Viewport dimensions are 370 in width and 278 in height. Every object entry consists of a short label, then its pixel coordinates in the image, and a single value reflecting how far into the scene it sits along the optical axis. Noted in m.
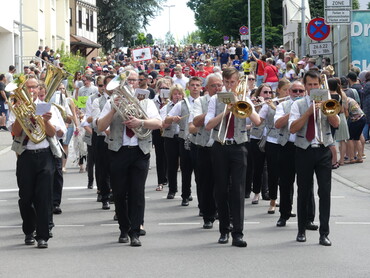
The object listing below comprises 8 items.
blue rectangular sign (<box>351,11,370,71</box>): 30.52
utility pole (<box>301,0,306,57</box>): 31.72
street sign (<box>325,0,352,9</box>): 21.84
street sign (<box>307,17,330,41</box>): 23.73
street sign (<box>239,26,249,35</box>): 61.52
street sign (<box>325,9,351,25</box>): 21.75
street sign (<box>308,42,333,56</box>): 23.81
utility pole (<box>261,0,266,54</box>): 61.00
